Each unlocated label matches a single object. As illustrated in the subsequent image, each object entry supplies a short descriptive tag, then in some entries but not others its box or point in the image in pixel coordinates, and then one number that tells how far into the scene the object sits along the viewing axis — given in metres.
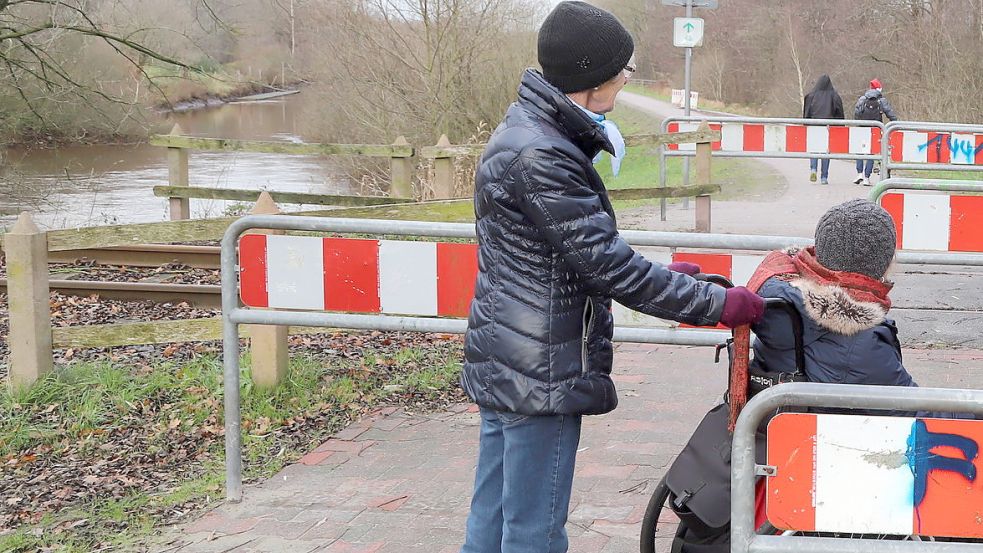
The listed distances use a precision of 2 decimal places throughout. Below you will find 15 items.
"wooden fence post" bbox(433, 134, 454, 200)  11.34
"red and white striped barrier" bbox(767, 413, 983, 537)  2.48
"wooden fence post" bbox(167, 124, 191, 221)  12.86
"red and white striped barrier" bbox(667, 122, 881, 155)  13.55
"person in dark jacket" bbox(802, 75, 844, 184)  19.22
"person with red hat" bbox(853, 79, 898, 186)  18.56
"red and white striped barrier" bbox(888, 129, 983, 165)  12.25
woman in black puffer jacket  2.78
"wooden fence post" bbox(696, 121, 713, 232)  12.53
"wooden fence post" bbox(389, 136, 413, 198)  11.62
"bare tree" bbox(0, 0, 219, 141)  13.41
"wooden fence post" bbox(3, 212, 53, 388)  5.85
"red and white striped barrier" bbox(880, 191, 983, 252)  5.52
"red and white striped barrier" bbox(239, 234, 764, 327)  4.56
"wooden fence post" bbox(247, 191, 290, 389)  5.98
